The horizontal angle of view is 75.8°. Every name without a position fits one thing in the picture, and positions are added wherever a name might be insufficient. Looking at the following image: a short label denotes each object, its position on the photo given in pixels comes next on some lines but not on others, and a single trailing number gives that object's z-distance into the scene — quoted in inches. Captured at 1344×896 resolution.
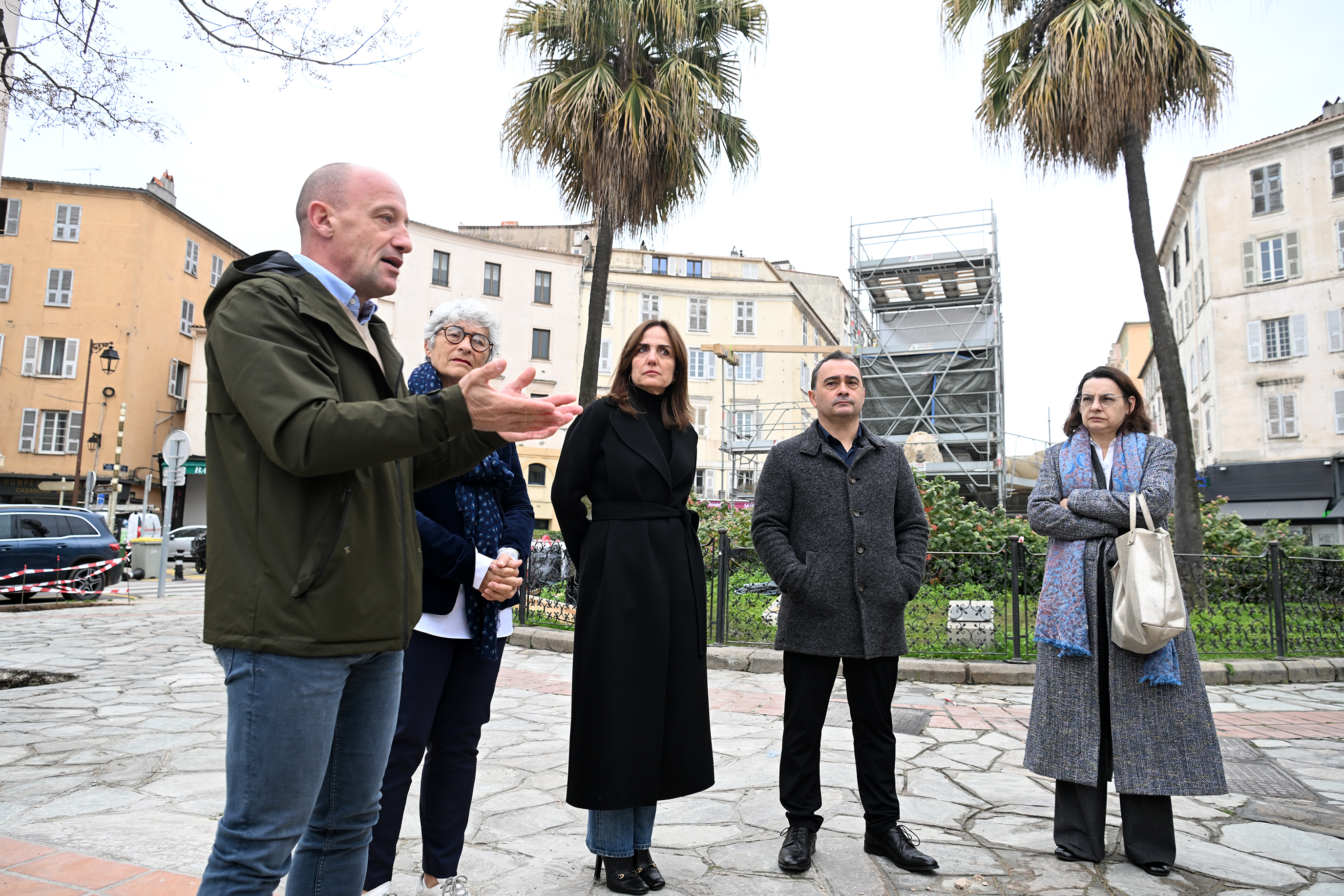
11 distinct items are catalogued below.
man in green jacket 66.2
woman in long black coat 122.9
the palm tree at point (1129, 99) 414.3
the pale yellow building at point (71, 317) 1301.7
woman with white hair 108.6
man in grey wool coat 138.9
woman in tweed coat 136.0
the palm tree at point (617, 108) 461.4
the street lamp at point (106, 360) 1094.4
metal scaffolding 1041.5
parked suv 582.9
